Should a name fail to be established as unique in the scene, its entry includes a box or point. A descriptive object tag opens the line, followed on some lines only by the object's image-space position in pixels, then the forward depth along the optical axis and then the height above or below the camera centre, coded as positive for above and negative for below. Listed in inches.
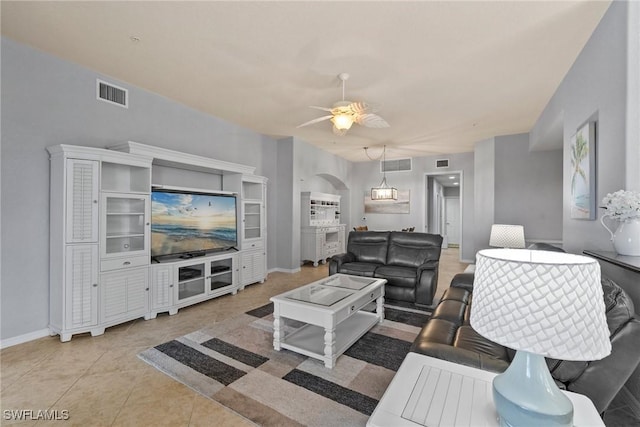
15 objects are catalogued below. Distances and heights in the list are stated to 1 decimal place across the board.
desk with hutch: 265.0 -13.9
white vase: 67.0 -5.0
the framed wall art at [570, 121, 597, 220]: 96.3 +15.6
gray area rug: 74.8 -49.3
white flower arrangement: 67.5 +2.6
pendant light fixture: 290.7 +21.8
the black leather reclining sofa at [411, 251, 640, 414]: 44.6 -27.1
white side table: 39.1 -27.2
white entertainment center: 114.0 -15.7
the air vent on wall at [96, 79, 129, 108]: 135.0 +56.9
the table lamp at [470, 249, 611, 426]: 29.8 -11.1
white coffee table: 96.1 -35.2
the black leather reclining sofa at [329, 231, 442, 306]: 155.9 -28.3
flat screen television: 148.3 -5.0
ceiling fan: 123.9 +44.0
